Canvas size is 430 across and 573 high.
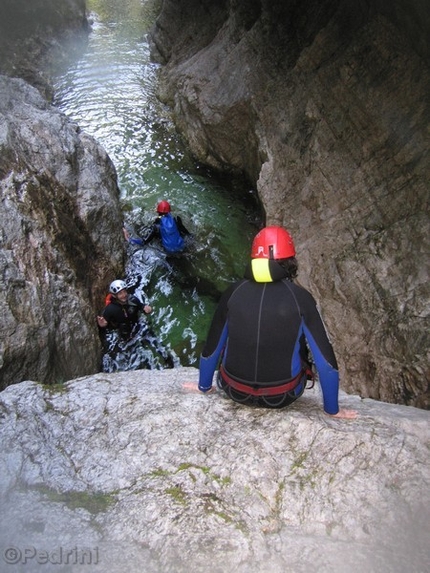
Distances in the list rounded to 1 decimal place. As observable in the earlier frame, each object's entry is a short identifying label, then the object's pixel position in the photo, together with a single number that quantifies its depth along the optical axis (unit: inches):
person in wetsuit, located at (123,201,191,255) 378.6
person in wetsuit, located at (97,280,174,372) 305.6
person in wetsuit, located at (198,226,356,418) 134.6
